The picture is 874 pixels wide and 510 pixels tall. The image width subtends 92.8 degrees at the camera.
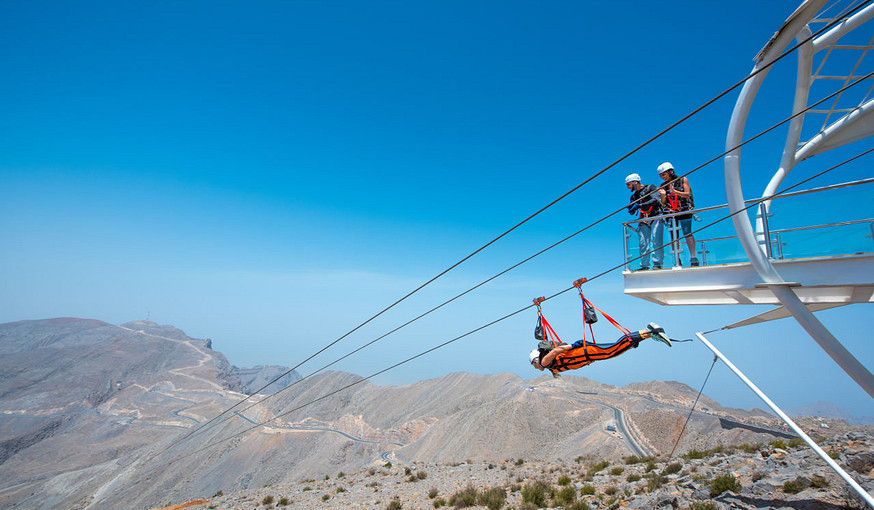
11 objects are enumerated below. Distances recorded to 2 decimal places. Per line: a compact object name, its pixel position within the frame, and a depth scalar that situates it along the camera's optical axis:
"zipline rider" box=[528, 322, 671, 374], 8.11
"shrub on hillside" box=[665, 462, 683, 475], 14.83
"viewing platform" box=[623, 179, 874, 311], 7.84
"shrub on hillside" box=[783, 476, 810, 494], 9.90
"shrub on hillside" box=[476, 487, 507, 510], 14.27
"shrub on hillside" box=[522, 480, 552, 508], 14.08
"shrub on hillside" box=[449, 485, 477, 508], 15.09
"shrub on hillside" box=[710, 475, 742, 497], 10.73
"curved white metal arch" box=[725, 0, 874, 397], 7.80
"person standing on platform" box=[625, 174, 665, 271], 10.03
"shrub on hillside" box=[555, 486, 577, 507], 13.23
